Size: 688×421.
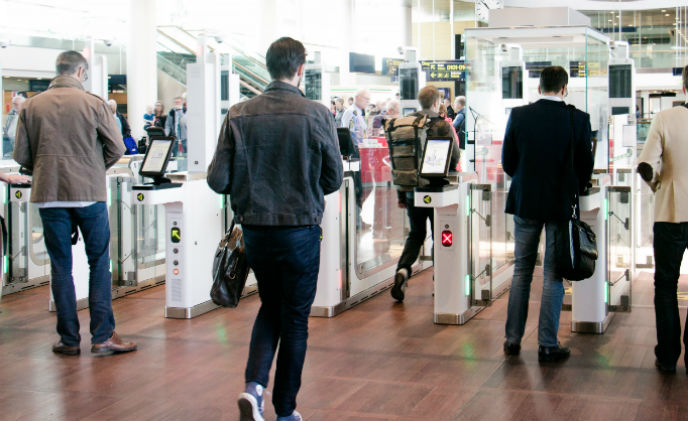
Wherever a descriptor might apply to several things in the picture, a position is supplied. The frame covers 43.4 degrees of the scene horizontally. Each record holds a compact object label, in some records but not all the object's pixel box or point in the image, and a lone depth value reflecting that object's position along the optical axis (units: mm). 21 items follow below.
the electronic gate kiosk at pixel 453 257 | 5453
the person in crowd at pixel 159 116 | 13500
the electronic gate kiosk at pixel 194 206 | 5652
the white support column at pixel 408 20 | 25141
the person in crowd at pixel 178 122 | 11891
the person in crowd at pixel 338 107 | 12636
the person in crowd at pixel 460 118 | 8305
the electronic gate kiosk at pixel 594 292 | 5164
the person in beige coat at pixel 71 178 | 4445
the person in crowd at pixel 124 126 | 10234
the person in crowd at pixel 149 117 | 14948
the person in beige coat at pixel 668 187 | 4078
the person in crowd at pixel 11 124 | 8531
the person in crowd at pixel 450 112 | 11312
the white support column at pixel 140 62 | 15617
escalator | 17969
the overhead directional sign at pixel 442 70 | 20000
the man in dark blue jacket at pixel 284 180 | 3145
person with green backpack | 6074
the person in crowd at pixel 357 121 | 9904
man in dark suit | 4402
